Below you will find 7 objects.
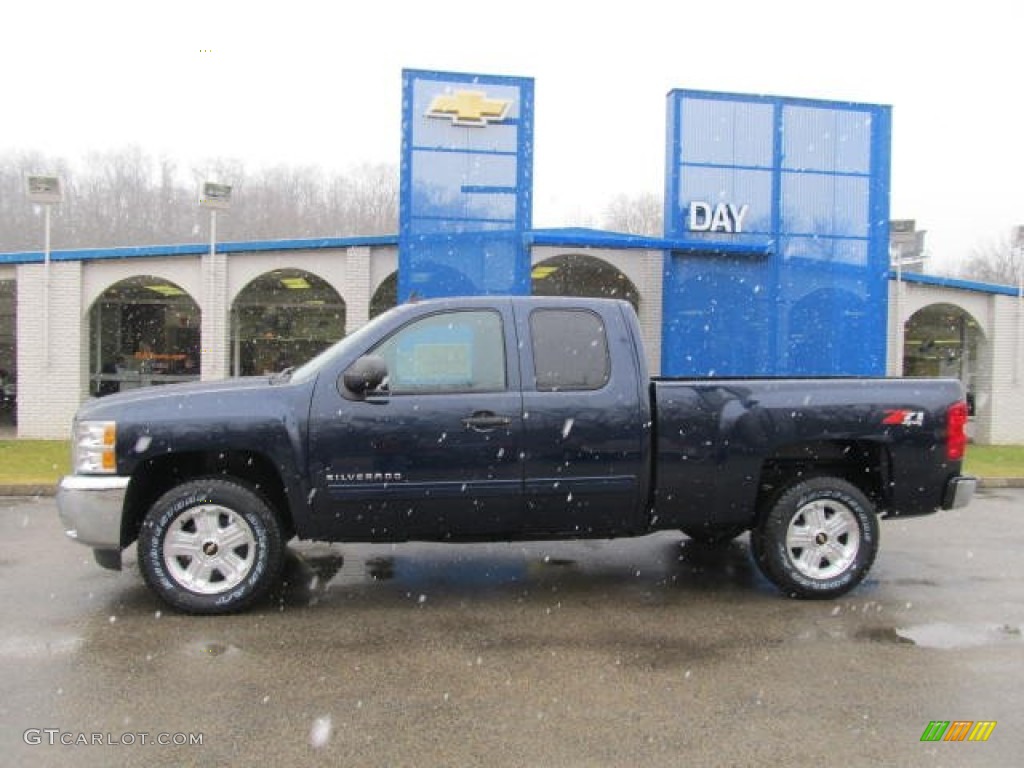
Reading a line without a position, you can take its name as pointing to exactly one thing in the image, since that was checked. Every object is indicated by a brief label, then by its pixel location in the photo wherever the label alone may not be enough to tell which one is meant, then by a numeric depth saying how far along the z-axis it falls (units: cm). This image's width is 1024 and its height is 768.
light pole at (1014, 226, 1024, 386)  1915
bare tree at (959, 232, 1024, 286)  6253
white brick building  1656
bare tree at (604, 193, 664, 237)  5559
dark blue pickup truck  533
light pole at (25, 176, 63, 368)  1520
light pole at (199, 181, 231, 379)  1675
